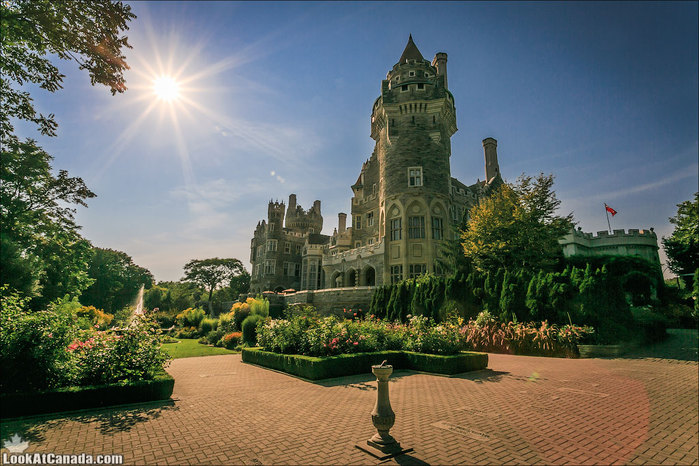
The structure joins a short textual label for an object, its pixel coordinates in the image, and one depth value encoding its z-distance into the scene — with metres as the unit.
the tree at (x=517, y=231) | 22.30
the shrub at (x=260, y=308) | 24.02
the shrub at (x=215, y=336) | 26.56
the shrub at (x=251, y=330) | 21.70
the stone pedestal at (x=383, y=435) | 4.89
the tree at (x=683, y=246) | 21.98
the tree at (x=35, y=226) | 18.64
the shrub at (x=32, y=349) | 7.24
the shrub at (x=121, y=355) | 8.23
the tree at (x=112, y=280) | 51.78
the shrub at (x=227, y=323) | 26.67
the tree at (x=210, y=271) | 70.62
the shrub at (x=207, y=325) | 31.17
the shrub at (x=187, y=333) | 33.72
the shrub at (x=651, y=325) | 15.19
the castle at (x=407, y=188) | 30.06
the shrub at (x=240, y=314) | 26.42
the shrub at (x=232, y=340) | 23.33
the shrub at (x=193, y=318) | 36.37
